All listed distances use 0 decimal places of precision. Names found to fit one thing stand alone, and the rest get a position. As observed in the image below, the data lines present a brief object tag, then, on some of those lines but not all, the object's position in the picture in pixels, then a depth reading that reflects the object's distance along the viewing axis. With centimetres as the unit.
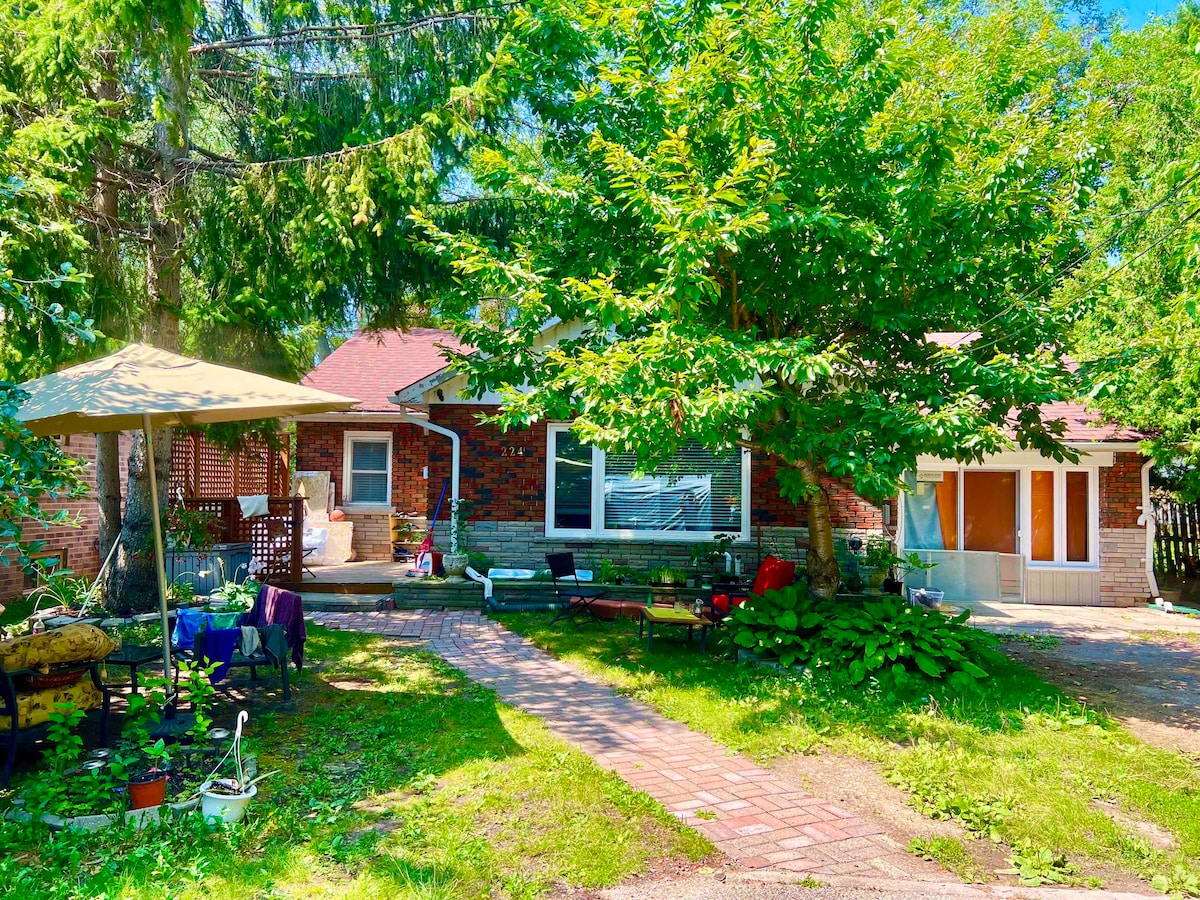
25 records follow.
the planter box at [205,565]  1179
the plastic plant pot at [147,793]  469
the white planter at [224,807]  470
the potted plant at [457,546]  1316
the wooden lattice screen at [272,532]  1312
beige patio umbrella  575
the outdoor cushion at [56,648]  575
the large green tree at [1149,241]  1246
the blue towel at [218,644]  725
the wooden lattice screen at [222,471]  1394
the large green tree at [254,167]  848
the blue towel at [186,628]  759
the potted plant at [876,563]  1268
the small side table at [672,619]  958
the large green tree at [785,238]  715
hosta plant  827
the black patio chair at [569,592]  1207
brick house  1365
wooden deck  1338
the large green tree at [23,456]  418
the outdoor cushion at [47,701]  564
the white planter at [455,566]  1315
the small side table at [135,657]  655
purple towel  795
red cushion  1066
